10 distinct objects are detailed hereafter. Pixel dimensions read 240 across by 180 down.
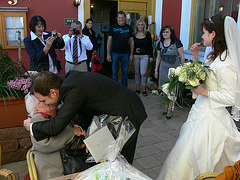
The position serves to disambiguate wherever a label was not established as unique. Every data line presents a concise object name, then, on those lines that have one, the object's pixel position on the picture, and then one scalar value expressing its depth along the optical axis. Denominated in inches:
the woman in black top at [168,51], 217.5
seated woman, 81.2
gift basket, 62.4
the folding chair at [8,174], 82.5
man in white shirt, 219.8
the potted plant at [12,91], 127.2
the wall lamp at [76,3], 288.7
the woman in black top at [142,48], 259.0
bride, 95.3
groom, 78.3
